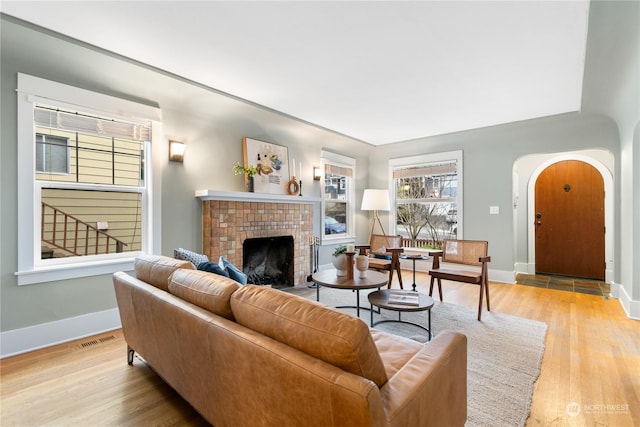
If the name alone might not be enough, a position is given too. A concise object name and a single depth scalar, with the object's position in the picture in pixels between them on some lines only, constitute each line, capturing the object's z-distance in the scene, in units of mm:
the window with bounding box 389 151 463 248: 5195
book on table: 2344
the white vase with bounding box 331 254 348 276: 2912
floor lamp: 5004
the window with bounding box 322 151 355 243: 5281
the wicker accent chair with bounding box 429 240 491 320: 3068
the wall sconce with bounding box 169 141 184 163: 3162
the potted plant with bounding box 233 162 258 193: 3768
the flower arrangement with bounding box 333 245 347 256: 2945
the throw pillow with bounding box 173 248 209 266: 2258
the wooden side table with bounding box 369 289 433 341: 2234
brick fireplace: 3400
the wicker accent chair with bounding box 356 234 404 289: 3770
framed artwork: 3916
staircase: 2547
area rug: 1660
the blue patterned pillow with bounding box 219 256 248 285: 2164
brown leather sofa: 862
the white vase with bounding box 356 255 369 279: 2881
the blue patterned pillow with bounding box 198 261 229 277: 1953
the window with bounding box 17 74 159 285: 2336
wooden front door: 4848
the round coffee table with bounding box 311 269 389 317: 2598
